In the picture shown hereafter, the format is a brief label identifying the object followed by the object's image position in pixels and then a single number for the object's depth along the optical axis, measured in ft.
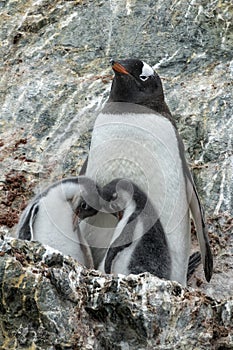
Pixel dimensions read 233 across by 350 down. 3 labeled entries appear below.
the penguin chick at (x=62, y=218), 32.71
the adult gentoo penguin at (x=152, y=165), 34.01
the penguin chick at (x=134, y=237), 31.12
